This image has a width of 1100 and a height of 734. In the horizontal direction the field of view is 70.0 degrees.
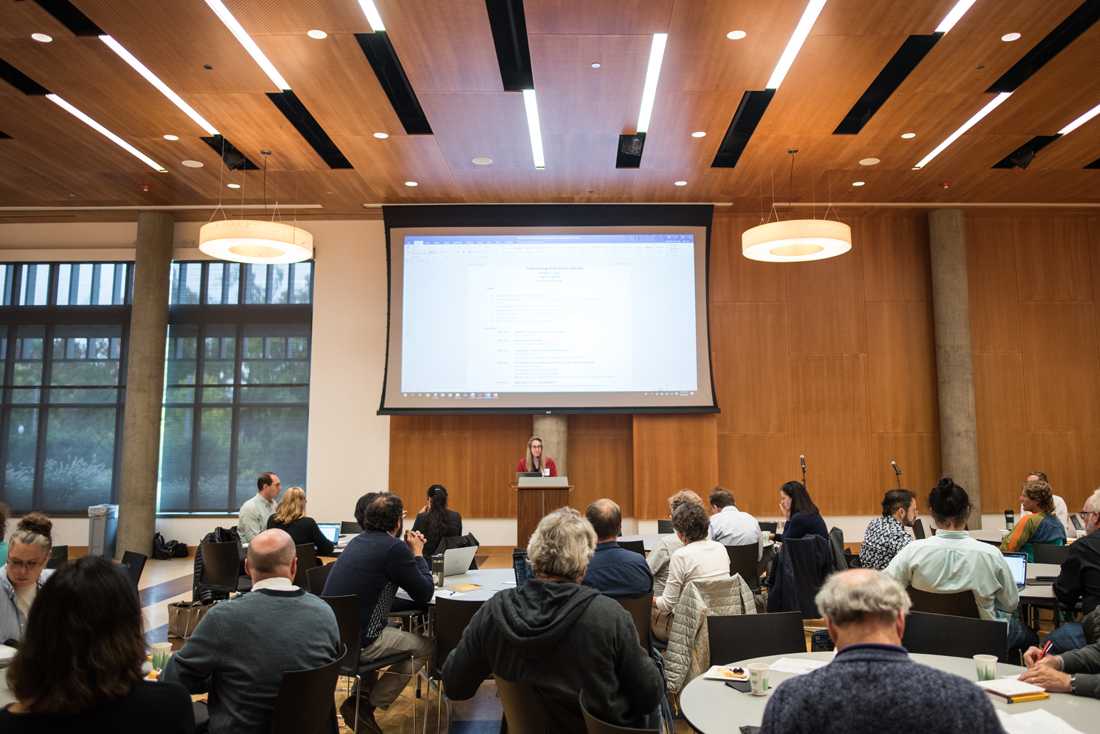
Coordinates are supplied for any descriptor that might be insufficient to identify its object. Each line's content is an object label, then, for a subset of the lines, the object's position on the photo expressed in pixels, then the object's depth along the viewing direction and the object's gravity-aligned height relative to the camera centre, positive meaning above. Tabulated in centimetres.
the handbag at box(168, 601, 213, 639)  638 -146
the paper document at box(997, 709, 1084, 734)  223 -82
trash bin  1081 -127
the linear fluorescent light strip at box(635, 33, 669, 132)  662 +329
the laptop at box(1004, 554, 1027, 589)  470 -77
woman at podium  985 -30
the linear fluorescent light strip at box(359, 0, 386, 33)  598 +330
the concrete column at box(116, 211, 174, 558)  1088 +76
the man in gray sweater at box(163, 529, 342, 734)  253 -71
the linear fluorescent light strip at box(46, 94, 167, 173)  778 +329
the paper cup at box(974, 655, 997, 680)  278 -80
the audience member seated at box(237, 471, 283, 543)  711 -65
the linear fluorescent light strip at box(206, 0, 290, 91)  609 +331
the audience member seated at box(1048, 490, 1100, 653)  407 -71
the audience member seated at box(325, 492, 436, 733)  414 -78
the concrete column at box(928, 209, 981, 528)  1077 +129
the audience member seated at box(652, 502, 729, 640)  425 -67
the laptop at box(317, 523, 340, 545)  694 -82
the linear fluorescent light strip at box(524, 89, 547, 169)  773 +329
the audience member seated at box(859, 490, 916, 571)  546 -67
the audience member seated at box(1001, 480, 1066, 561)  584 -63
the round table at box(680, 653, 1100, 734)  236 -86
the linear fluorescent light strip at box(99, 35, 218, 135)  670 +331
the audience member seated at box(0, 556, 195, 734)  177 -53
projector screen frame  1085 +307
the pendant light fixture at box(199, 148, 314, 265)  791 +205
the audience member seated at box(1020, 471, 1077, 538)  763 -71
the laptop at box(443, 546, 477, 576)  506 -79
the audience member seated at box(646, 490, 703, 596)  495 -73
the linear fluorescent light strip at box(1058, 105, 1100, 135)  799 +332
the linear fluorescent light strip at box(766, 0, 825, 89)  607 +333
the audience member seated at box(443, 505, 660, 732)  250 -69
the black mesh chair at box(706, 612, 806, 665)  333 -84
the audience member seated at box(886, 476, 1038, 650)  396 -63
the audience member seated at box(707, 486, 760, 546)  624 -71
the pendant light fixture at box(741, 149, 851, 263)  812 +213
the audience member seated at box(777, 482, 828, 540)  599 -59
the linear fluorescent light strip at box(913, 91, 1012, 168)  768 +331
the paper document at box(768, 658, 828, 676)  293 -86
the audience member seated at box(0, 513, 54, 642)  342 -62
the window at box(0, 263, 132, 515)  1180 +86
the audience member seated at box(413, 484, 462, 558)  650 -69
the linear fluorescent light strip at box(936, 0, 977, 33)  600 +332
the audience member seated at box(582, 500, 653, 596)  395 -67
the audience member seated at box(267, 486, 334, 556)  618 -66
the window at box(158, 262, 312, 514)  1170 +82
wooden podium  881 -66
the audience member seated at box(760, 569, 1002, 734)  151 -49
